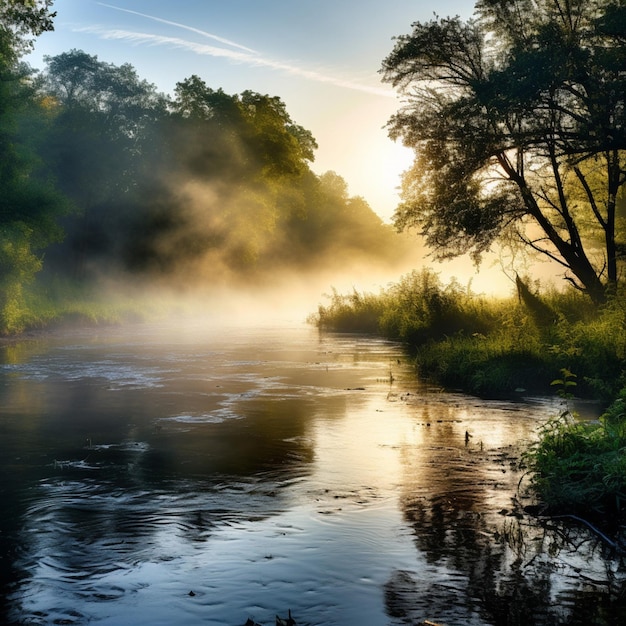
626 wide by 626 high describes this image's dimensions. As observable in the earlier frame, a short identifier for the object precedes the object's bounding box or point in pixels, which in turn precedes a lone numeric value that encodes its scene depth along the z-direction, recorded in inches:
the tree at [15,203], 1360.7
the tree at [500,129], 839.1
